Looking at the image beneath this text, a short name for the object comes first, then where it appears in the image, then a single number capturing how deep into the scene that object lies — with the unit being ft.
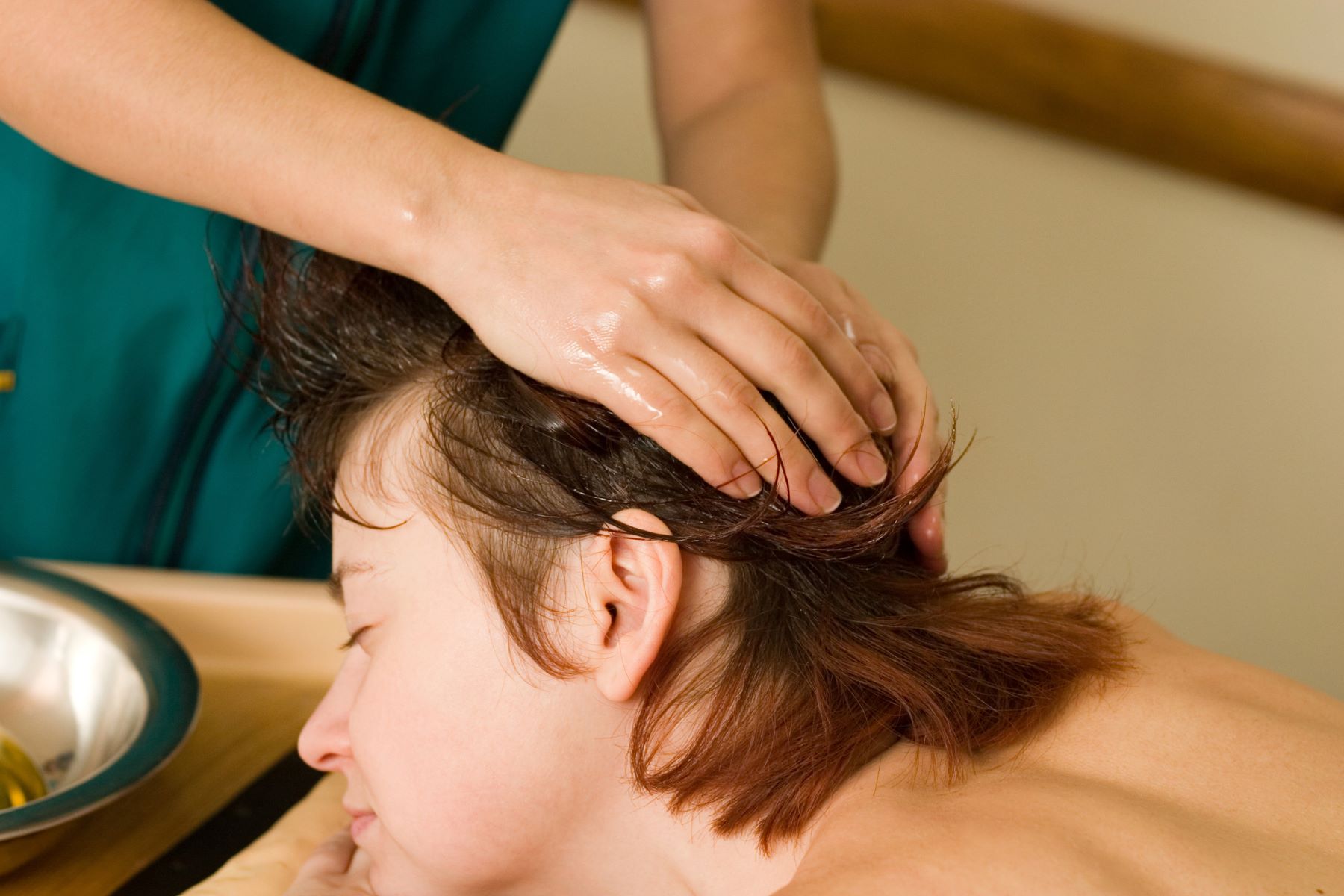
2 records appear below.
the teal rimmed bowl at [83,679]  3.31
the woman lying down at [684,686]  3.00
